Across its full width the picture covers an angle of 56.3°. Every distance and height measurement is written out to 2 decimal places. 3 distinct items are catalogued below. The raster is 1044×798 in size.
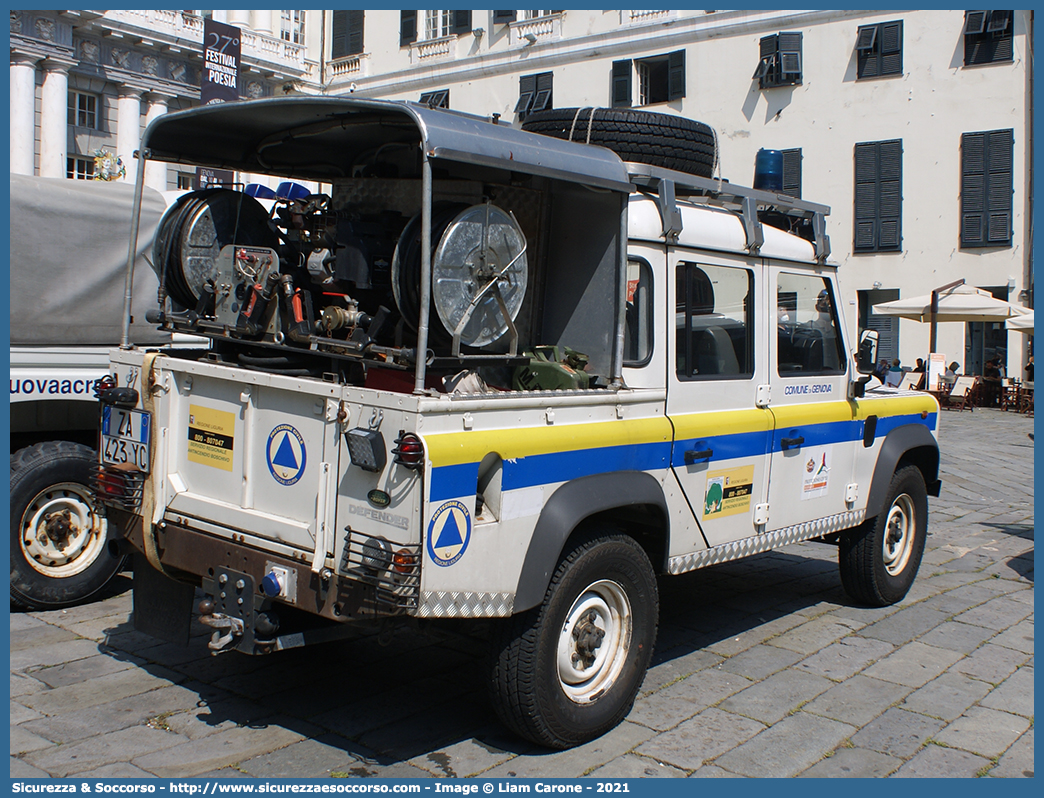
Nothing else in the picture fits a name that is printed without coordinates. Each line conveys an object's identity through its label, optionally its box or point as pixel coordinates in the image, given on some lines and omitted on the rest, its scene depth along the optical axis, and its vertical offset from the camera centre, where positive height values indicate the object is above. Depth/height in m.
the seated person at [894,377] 22.00 +0.06
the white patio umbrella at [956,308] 20.33 +1.54
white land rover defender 3.68 -0.09
